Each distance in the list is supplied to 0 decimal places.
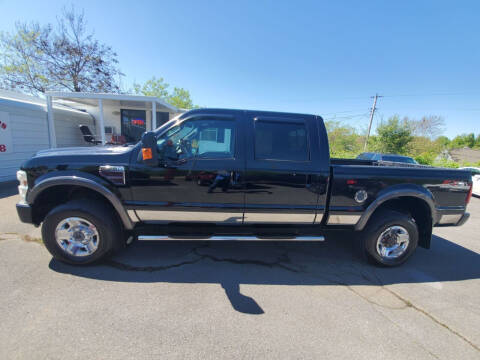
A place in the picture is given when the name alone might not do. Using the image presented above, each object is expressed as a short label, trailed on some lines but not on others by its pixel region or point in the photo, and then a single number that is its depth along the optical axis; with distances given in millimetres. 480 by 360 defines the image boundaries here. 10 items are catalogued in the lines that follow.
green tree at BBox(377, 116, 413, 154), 21062
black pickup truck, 2574
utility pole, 28323
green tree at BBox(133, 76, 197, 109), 31625
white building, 7468
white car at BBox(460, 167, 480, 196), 8586
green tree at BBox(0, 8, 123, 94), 14969
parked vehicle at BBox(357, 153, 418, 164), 11453
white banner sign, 7127
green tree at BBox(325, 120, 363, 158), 43125
